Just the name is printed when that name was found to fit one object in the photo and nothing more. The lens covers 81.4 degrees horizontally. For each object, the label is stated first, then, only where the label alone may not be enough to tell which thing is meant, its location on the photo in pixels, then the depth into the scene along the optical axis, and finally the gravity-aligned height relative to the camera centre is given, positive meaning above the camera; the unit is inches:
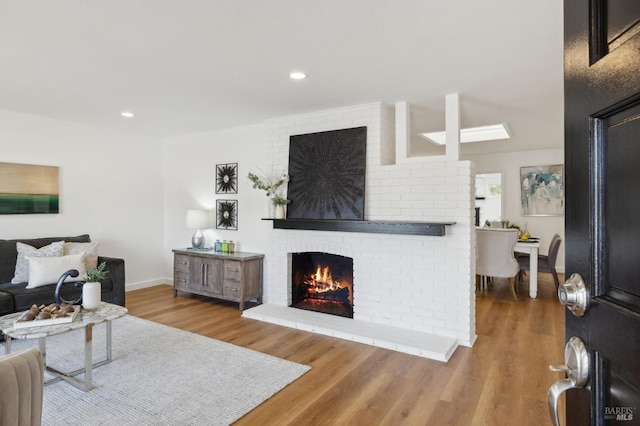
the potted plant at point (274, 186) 173.3 +13.6
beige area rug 88.7 -47.3
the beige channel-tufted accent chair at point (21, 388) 47.3 -23.2
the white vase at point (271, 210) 176.7 +2.0
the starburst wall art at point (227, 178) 203.6 +20.0
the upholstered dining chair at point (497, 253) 199.2 -21.9
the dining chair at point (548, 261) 215.9 -27.8
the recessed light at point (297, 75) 119.6 +45.3
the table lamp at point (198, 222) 204.7 -4.2
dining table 206.2 -24.9
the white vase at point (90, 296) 110.7 -24.2
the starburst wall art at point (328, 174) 155.8 +17.4
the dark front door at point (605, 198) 24.8 +1.2
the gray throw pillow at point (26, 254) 152.2 -16.4
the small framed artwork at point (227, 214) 204.1 +0.1
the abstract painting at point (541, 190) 274.4 +17.6
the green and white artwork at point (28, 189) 167.6 +12.2
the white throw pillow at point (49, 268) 145.0 -21.4
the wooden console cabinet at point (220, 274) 178.4 -30.3
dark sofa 136.4 -28.9
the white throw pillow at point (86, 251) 164.5 -16.2
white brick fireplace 136.5 -16.7
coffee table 94.0 -29.7
